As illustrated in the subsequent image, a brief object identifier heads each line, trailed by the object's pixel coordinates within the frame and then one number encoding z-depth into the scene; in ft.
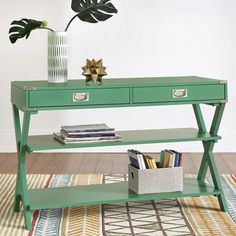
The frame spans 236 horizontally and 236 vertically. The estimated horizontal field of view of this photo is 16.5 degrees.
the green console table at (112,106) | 13.96
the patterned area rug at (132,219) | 13.88
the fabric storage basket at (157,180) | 15.00
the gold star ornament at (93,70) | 14.64
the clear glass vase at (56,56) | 14.59
